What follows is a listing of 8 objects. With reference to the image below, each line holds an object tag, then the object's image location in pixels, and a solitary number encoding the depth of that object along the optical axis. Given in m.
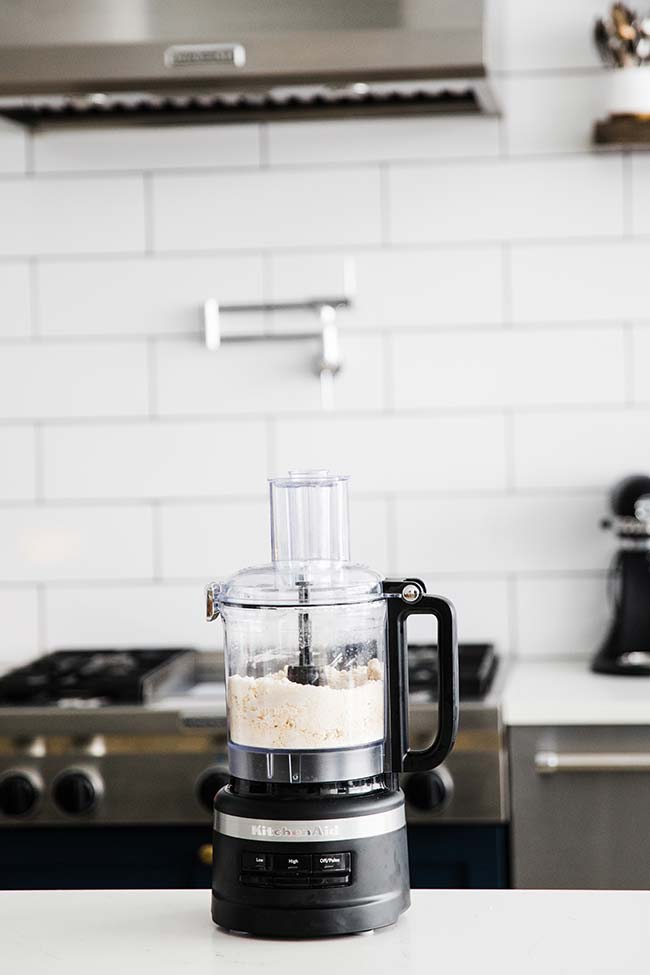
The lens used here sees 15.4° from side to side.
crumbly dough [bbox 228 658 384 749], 2.93
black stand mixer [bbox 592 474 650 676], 4.12
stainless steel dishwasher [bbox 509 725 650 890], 3.81
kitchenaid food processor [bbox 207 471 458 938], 2.92
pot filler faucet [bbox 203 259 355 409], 4.32
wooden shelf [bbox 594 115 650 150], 4.19
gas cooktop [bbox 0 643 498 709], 3.93
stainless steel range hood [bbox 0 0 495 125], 3.81
